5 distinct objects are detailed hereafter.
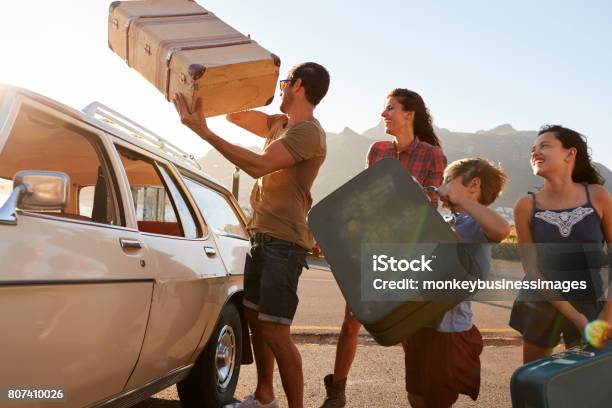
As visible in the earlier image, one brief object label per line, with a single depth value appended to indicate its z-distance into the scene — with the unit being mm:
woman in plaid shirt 3539
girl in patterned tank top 2541
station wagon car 1891
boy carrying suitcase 2135
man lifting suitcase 3039
